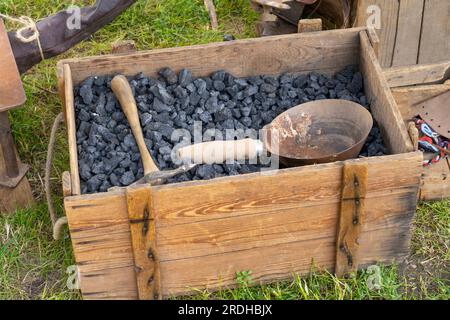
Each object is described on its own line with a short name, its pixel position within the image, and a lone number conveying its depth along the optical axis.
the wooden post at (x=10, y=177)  3.00
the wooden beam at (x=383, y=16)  3.43
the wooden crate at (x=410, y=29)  3.44
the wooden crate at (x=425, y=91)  3.15
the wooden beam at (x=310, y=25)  3.16
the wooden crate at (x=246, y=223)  2.50
